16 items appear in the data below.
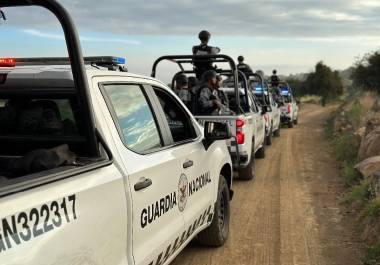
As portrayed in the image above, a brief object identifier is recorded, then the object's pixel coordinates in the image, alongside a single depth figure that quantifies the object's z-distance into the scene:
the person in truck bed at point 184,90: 9.68
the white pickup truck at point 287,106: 23.48
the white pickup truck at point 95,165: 2.30
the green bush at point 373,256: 5.15
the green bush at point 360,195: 7.39
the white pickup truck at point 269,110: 14.67
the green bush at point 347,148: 11.98
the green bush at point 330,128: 18.97
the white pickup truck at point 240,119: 8.75
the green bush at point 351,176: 9.02
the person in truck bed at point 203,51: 10.41
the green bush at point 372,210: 6.35
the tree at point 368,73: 35.06
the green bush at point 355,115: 17.93
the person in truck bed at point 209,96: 9.37
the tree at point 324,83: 58.25
